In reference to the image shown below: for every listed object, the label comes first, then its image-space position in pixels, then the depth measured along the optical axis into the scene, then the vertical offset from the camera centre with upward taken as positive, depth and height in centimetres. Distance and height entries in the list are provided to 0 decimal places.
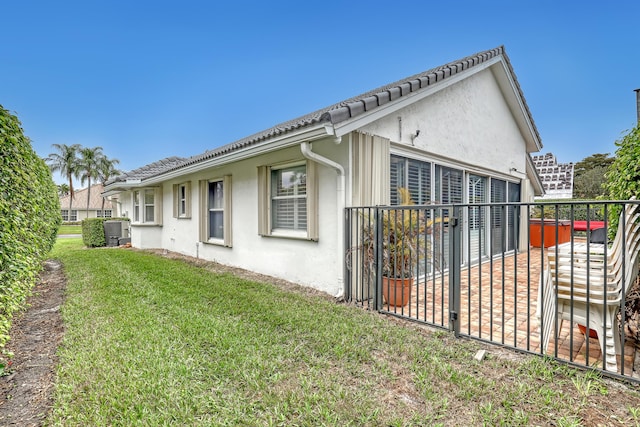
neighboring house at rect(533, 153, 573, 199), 2439 +259
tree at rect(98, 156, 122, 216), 4638 +675
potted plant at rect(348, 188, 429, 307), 469 -62
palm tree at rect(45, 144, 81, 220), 4406 +764
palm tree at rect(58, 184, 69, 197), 5756 +469
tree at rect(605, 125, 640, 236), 327 +44
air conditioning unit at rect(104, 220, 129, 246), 1543 -85
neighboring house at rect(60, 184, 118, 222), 4378 +99
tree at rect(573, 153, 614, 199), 2950 +269
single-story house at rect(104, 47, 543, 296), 534 +97
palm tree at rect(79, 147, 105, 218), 4494 +718
